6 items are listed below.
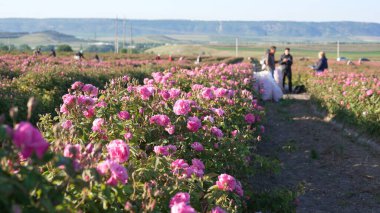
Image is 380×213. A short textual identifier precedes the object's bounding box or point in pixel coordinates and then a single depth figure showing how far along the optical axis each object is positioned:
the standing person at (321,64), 18.36
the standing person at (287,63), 18.36
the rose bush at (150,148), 2.25
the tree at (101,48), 154.35
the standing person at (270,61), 18.11
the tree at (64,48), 87.33
